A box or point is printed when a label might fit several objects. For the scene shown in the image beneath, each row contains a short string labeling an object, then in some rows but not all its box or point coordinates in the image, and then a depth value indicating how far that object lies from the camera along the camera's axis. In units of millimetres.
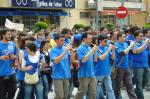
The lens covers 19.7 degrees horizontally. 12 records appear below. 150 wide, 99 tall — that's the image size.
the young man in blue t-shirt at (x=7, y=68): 8289
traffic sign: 18422
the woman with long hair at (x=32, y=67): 7949
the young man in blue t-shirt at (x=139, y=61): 9719
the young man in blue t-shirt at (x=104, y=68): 8881
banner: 11806
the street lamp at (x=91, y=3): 39531
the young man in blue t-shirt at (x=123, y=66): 9422
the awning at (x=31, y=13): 30734
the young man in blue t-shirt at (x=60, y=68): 8047
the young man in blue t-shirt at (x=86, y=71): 8297
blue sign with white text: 30969
